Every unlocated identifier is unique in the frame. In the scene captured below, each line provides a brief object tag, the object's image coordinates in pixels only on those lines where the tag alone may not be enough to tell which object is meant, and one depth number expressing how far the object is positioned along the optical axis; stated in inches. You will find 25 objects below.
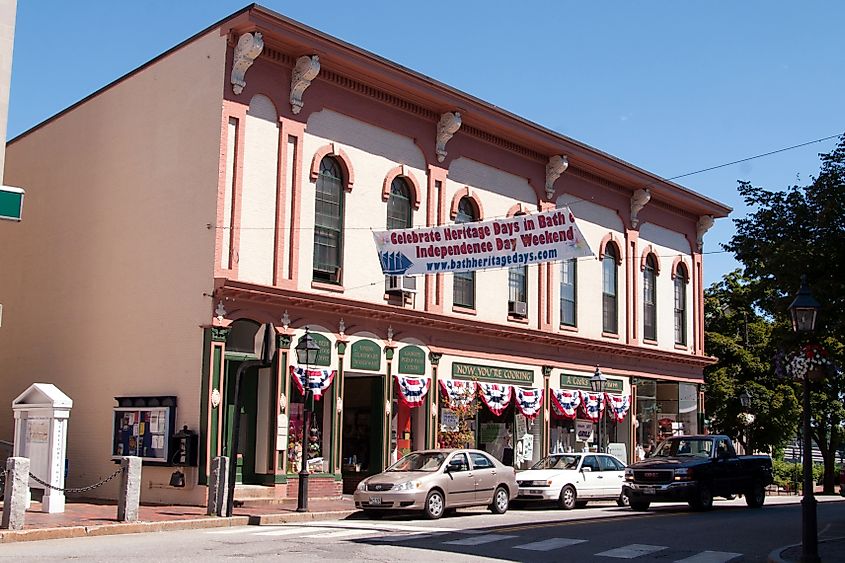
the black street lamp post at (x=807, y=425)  550.0
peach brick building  906.1
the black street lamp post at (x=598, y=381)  1167.0
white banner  895.7
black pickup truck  920.3
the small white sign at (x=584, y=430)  1298.0
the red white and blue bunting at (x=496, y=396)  1131.9
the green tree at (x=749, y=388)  1761.8
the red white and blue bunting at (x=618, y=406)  1336.1
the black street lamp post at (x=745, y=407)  1536.7
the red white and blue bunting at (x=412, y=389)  1033.5
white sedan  958.4
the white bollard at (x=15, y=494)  630.5
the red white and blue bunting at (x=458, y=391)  1083.9
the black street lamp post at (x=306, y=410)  837.2
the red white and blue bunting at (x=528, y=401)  1175.0
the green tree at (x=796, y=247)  743.1
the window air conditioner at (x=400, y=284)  1035.9
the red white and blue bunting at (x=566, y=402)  1235.9
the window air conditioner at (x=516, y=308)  1190.3
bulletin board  885.8
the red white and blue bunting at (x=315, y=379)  935.7
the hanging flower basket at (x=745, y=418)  1653.5
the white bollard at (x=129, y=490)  696.4
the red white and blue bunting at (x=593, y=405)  1286.9
